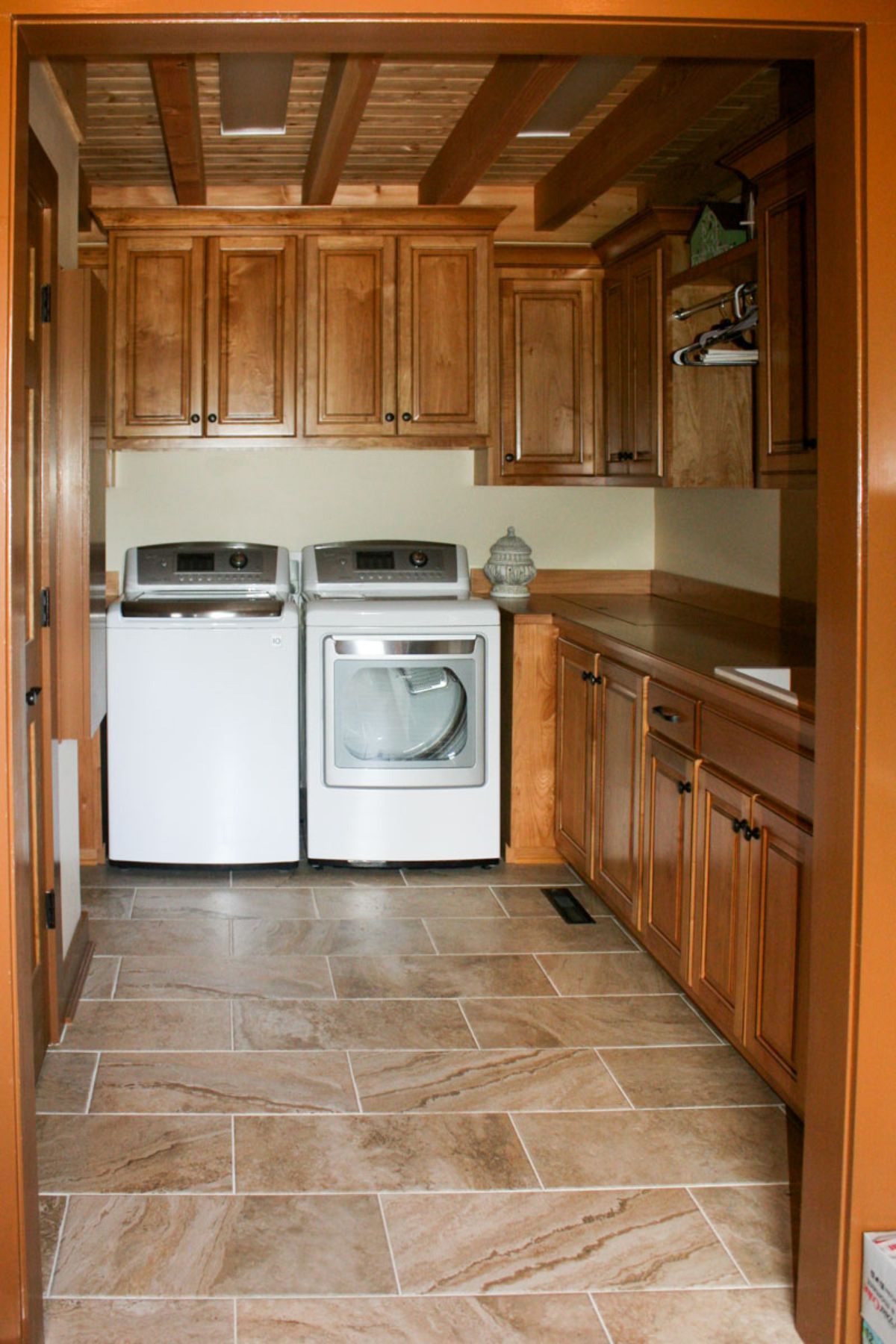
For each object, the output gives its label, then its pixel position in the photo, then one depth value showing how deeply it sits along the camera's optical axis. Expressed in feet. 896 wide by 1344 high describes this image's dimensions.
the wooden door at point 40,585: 9.47
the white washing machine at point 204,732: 15.21
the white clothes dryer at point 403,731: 15.40
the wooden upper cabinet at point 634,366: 14.94
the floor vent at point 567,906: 13.96
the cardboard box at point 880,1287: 6.15
